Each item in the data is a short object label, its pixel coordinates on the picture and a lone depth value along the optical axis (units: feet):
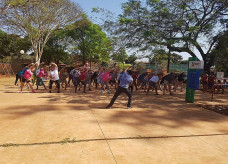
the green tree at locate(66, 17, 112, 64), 107.34
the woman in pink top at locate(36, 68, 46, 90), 38.73
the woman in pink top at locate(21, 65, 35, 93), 31.49
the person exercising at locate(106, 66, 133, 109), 21.70
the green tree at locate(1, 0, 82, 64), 57.67
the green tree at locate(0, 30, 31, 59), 106.22
